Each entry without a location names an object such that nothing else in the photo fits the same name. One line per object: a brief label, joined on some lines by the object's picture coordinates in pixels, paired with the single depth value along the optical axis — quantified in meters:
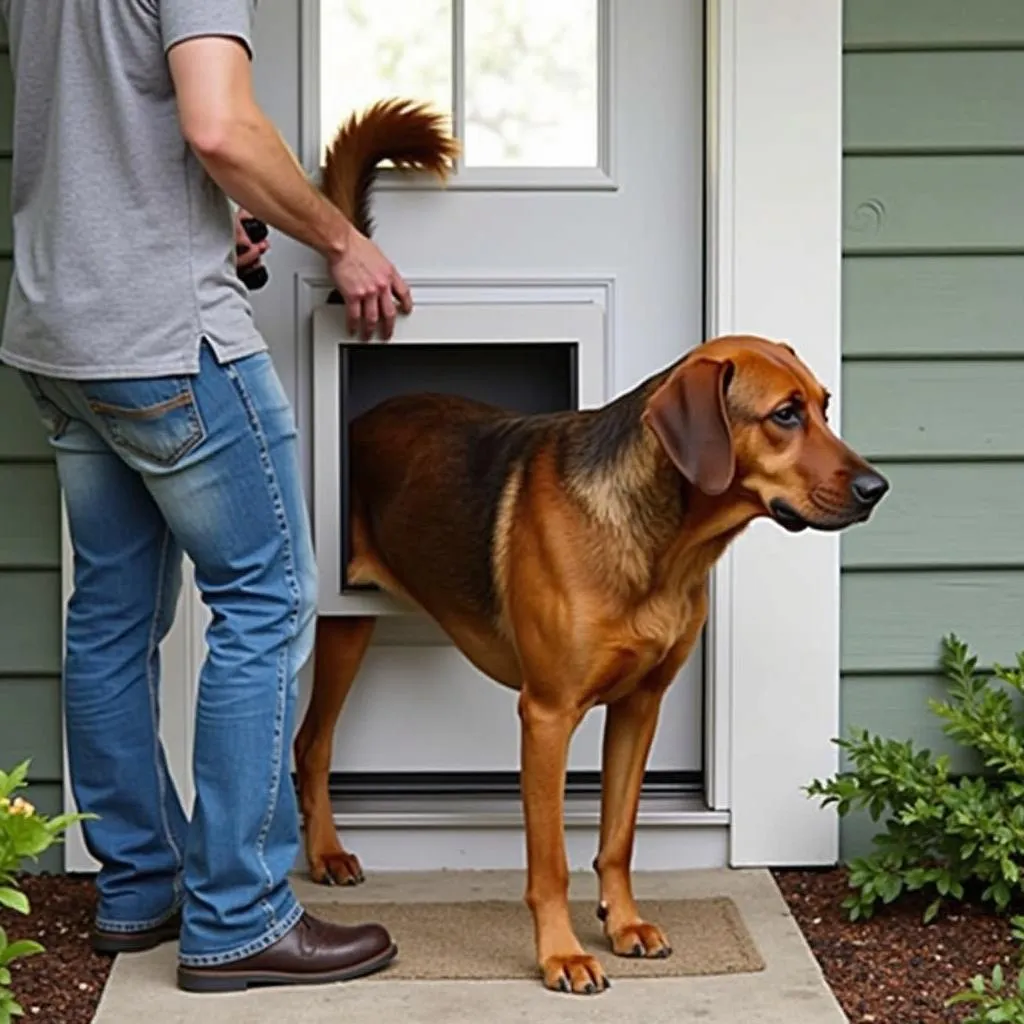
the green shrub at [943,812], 3.58
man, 3.04
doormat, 3.40
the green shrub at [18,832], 2.61
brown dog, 3.17
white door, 3.98
